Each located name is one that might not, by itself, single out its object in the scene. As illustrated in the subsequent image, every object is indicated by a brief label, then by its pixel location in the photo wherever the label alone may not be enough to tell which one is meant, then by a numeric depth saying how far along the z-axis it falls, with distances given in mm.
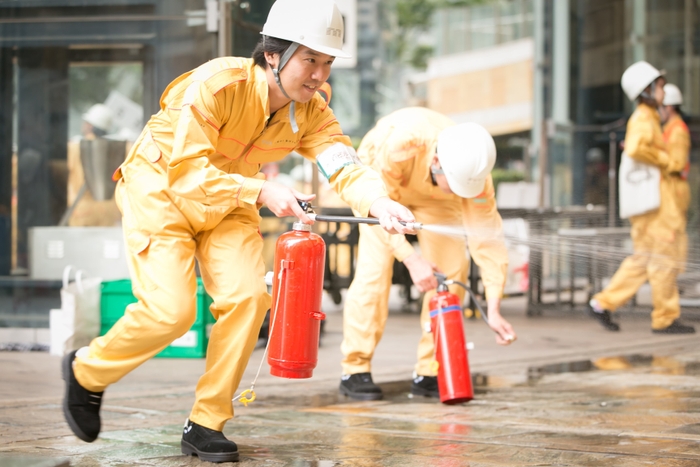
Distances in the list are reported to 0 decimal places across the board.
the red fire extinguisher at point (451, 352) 9478
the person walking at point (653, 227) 15748
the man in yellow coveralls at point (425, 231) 9116
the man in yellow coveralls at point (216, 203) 6551
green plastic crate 12609
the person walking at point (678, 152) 16134
